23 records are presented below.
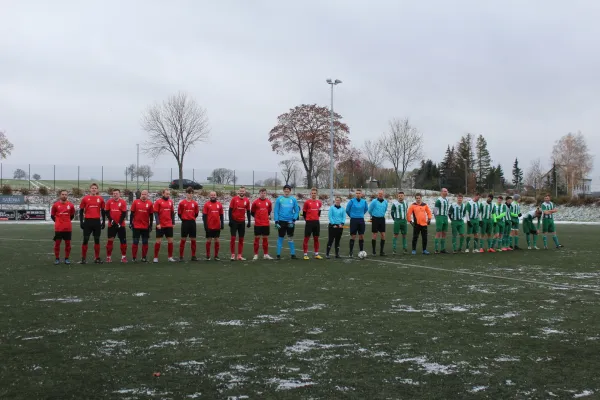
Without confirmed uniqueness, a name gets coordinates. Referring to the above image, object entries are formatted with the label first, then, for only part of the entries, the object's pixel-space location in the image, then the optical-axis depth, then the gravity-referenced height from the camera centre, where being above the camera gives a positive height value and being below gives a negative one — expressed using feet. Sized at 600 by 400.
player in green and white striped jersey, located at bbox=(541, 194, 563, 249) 59.82 -2.03
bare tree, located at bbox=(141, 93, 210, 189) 202.28 +23.62
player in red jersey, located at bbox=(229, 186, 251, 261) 47.54 -1.80
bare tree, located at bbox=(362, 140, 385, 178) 218.59 +15.45
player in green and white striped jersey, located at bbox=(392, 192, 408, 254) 54.49 -1.94
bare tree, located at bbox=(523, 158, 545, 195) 310.45 +14.01
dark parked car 197.72 +4.37
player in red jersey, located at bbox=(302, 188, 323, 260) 49.19 -1.77
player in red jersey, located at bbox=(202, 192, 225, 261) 47.47 -2.09
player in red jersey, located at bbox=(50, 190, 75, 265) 44.06 -2.27
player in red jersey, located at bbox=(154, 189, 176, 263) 46.01 -2.07
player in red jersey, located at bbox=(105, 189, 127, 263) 45.32 -1.76
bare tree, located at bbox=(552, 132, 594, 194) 280.10 +22.64
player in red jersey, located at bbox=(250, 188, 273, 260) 48.26 -1.97
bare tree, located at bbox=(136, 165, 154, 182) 205.95 +8.12
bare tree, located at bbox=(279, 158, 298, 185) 249.55 +12.64
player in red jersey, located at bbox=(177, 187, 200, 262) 46.75 -1.84
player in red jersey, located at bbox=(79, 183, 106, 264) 45.27 -1.87
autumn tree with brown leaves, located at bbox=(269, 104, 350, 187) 205.26 +24.90
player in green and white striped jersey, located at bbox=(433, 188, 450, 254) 53.24 -1.66
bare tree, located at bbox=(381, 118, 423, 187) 207.10 +19.59
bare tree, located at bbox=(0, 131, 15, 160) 243.19 +21.22
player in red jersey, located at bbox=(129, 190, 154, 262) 45.96 -2.09
